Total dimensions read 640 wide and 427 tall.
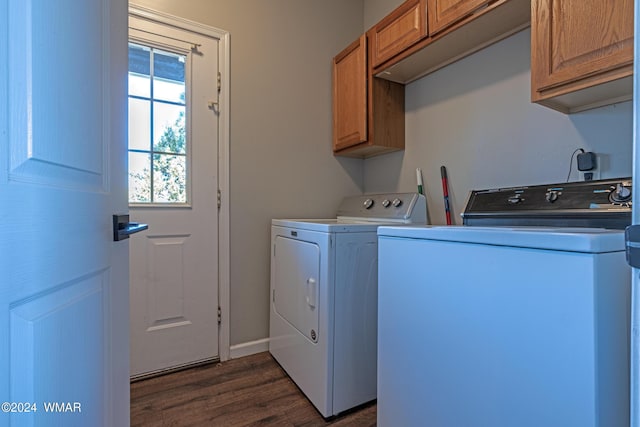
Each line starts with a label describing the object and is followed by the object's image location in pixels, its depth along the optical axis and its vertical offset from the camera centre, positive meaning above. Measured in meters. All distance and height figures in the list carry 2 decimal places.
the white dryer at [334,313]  1.46 -0.51
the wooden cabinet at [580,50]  0.96 +0.56
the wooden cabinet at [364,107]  2.05 +0.74
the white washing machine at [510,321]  0.64 -0.27
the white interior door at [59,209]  0.45 +0.00
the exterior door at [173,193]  1.81 +0.12
